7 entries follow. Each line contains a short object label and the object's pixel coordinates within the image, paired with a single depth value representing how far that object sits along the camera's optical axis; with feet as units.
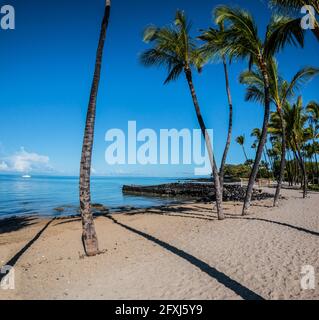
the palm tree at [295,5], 25.96
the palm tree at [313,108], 103.20
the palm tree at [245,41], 43.32
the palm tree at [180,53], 44.75
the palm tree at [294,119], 86.28
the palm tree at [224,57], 43.50
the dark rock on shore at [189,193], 99.43
